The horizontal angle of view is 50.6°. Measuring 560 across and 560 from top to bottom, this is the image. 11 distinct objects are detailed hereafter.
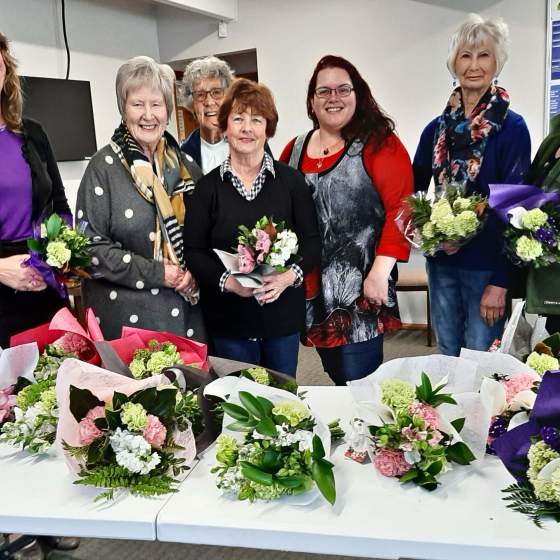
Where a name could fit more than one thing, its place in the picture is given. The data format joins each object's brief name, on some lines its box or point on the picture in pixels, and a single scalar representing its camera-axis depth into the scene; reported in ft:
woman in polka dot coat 6.79
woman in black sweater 6.77
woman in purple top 7.05
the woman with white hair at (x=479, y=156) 7.11
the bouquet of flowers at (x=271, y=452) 3.94
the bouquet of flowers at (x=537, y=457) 3.59
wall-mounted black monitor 15.11
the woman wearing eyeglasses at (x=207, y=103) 8.63
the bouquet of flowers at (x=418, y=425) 4.03
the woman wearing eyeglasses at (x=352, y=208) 7.16
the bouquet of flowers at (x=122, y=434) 4.16
